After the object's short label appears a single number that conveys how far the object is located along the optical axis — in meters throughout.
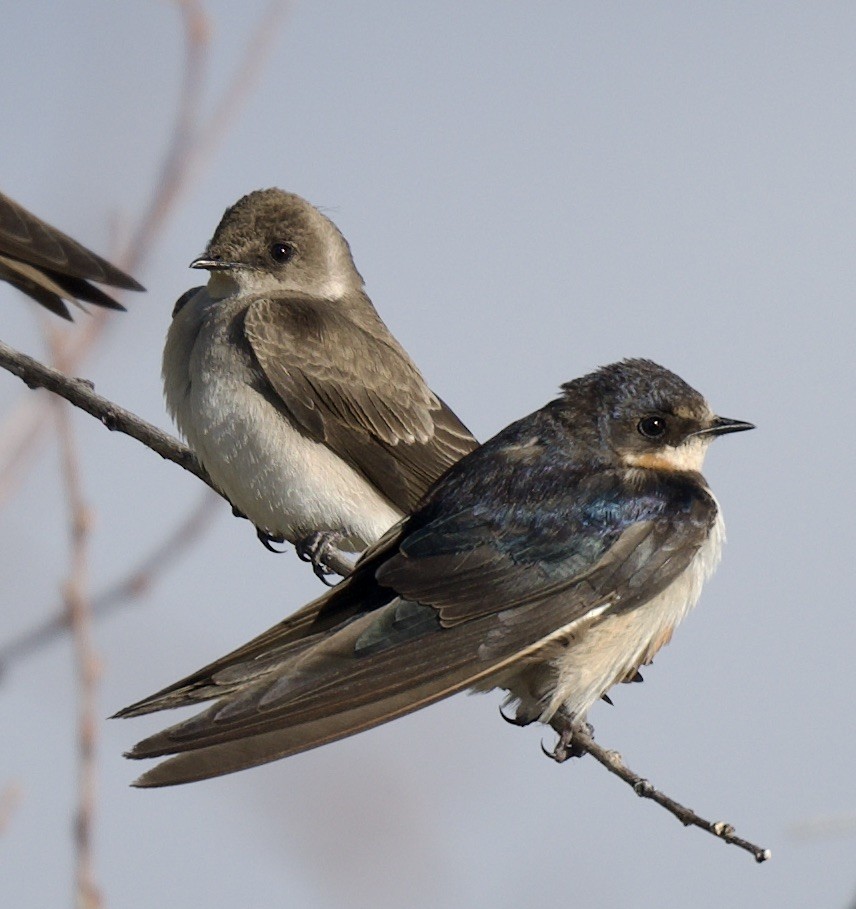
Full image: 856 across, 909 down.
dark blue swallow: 5.89
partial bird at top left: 6.96
